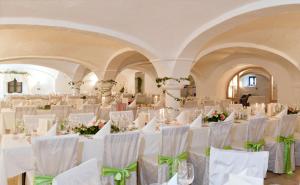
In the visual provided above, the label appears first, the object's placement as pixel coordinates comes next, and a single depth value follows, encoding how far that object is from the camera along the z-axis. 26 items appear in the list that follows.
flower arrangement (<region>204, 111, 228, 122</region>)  4.46
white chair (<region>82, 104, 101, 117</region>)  7.09
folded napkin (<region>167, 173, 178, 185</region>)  1.67
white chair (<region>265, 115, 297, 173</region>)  4.36
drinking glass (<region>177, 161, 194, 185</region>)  1.78
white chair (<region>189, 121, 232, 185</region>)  3.48
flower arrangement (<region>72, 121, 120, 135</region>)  3.54
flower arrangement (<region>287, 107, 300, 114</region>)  4.97
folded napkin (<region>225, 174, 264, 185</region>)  1.61
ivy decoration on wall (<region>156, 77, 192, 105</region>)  6.92
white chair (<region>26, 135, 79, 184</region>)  2.57
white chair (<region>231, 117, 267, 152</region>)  4.00
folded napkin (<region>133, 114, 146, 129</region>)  4.45
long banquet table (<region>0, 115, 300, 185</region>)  2.90
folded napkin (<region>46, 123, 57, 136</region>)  3.33
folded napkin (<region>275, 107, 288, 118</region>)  4.78
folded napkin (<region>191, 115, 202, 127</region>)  4.05
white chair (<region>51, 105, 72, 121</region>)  6.76
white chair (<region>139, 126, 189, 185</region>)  3.17
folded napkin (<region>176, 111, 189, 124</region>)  4.76
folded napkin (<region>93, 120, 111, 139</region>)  3.26
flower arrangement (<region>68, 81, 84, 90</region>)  13.82
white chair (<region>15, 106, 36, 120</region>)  6.43
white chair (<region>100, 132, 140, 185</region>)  2.90
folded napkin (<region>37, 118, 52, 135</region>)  3.62
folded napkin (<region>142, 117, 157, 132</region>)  3.77
